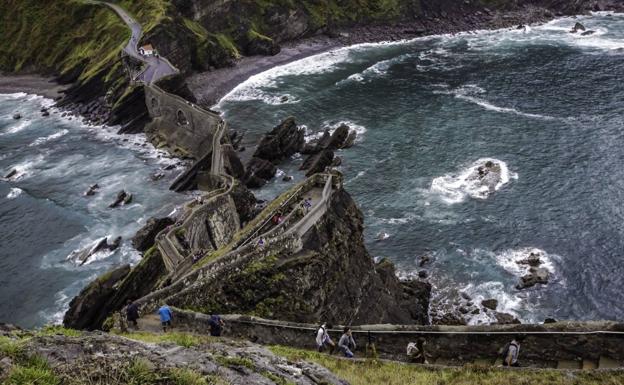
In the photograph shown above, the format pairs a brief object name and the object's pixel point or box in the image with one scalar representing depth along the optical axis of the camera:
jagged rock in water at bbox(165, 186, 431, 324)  30.17
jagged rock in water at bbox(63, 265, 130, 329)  41.03
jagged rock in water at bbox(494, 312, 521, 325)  42.47
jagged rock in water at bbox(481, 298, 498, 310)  44.78
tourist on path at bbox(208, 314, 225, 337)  22.78
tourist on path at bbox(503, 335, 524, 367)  18.88
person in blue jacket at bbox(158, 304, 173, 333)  24.64
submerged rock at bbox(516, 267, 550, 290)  46.78
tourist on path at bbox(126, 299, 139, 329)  25.91
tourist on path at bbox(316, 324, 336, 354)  21.58
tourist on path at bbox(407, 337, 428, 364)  20.09
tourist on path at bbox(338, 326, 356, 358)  20.92
